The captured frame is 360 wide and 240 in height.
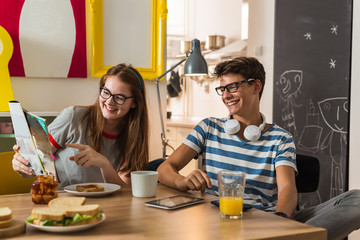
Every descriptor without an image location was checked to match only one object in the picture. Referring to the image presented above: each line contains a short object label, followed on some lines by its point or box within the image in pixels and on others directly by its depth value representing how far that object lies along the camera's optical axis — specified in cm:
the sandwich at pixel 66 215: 101
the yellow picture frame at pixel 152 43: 285
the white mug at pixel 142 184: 141
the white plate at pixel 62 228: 98
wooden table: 100
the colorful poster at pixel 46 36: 265
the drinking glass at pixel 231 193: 116
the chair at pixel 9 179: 182
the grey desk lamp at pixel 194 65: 285
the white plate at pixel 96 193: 139
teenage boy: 165
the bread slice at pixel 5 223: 99
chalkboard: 296
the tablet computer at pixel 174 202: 127
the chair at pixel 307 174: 192
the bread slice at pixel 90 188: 143
